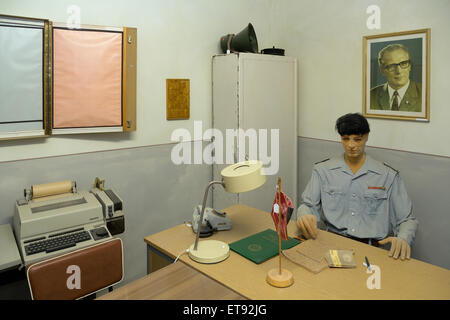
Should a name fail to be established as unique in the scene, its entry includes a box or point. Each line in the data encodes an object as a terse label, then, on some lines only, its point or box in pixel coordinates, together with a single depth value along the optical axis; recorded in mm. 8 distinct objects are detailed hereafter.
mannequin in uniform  2251
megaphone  3033
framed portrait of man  2609
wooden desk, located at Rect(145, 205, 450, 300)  1432
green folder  1731
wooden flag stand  1479
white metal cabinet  3055
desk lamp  1611
